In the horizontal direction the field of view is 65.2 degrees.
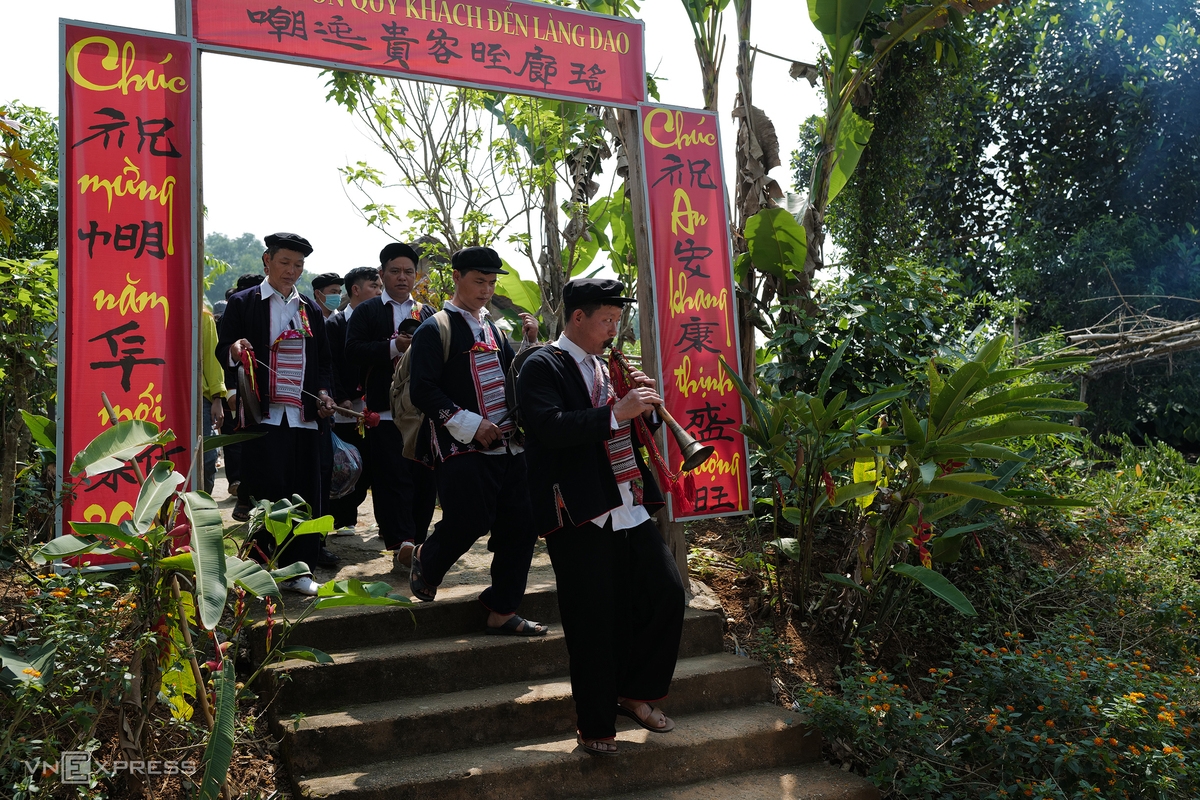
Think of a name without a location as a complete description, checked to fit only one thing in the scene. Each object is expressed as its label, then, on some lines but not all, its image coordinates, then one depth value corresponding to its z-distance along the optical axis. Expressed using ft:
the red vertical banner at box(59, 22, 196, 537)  12.05
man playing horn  11.36
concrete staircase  11.25
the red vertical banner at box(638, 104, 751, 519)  16.52
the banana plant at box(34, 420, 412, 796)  8.91
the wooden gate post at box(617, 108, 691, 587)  16.38
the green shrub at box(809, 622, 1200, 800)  11.73
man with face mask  22.42
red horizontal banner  13.26
